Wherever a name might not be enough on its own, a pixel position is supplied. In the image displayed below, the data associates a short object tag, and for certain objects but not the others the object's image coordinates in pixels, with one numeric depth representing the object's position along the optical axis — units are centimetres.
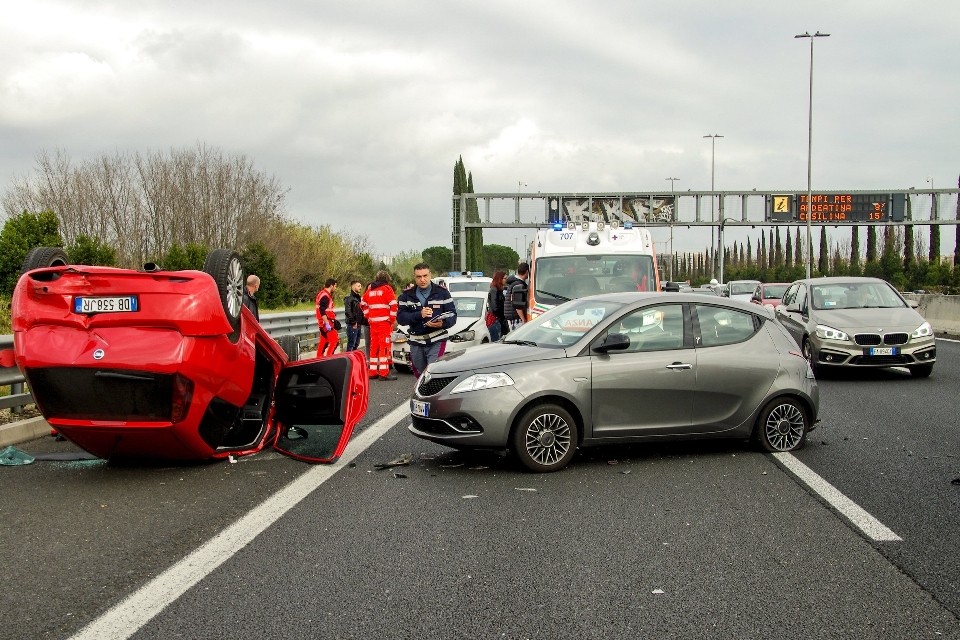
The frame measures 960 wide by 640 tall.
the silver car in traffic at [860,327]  1400
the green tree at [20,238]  2286
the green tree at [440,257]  11119
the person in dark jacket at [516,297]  1379
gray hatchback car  724
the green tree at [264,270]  3575
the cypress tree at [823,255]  8254
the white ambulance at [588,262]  1481
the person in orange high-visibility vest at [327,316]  1716
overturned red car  633
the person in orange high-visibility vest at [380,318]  1504
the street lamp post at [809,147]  4131
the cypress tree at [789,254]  9351
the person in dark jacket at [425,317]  1127
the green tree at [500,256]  12116
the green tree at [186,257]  3112
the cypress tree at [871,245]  7319
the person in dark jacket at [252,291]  1297
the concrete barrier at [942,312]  2577
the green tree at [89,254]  2598
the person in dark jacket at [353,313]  1747
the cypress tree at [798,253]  9616
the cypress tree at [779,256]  10504
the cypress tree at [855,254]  6488
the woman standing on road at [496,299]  1520
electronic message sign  4866
